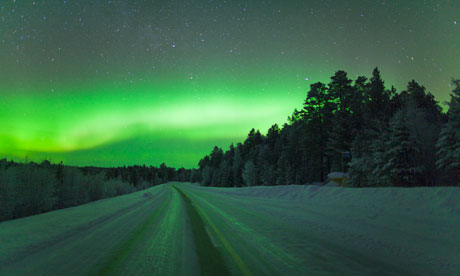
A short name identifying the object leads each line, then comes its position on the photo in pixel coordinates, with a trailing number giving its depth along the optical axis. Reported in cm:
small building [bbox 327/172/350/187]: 3346
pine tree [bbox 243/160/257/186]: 6838
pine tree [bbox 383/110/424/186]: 2302
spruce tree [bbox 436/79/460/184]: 2158
